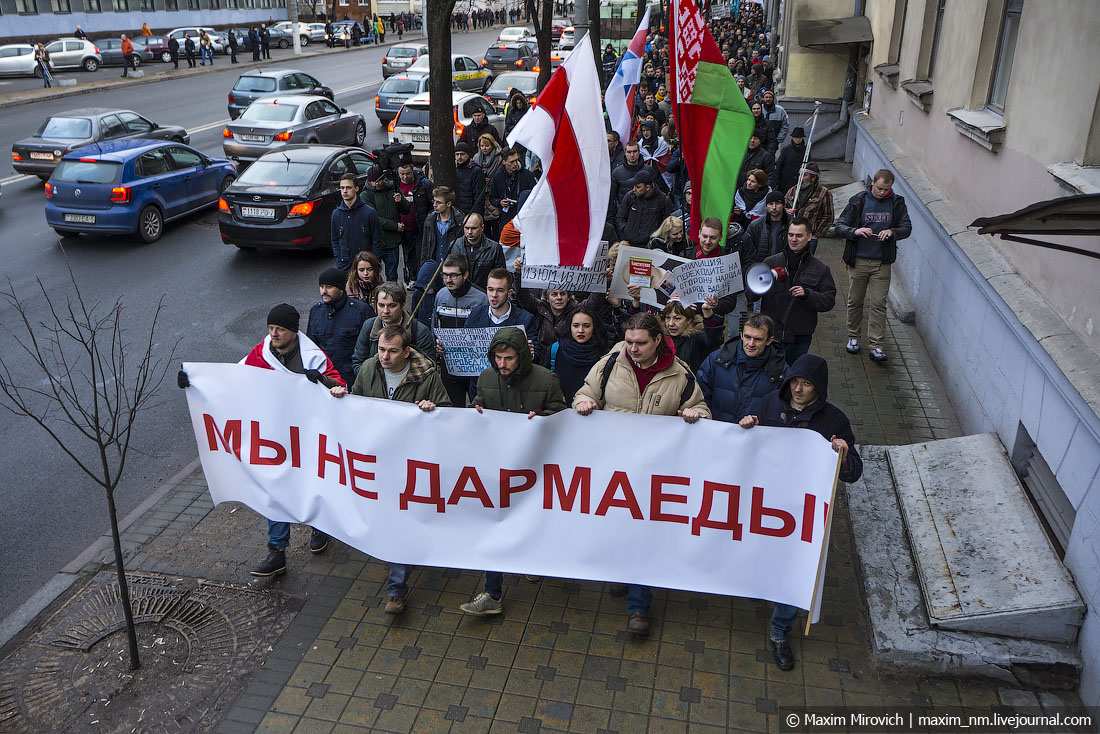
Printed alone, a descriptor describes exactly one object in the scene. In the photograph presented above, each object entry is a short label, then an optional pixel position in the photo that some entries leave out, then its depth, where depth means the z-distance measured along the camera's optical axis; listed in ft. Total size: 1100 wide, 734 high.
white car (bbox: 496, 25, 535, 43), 153.69
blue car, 44.16
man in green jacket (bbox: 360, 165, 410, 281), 32.86
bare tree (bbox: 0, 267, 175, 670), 25.31
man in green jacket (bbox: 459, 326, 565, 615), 16.96
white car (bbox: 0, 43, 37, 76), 121.29
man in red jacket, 18.75
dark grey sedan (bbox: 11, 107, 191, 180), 56.08
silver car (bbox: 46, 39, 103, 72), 126.93
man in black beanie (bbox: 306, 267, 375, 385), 21.48
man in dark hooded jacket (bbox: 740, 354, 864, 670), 15.71
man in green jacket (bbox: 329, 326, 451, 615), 17.43
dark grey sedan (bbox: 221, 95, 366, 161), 60.18
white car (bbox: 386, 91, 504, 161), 62.64
